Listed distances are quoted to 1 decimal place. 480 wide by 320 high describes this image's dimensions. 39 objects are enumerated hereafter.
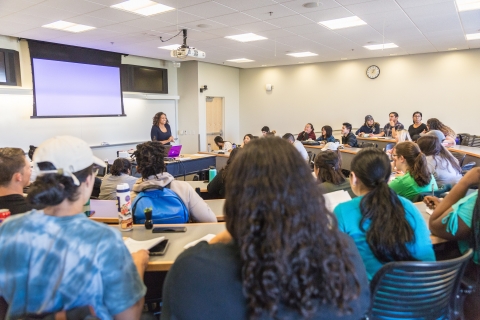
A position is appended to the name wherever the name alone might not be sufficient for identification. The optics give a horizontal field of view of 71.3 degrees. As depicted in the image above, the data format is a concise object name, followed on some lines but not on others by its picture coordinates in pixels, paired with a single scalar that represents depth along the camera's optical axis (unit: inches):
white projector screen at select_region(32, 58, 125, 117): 253.6
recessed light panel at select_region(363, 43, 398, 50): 280.1
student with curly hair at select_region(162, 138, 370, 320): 31.6
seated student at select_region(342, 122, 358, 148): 274.7
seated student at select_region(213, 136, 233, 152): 263.4
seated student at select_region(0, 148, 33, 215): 72.6
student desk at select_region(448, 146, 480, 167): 186.9
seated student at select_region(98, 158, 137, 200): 124.3
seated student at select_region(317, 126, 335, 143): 301.9
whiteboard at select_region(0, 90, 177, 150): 242.5
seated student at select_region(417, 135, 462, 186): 126.9
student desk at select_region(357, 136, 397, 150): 270.5
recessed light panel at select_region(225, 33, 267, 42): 241.0
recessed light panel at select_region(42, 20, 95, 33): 207.8
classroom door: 397.0
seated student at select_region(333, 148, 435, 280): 56.1
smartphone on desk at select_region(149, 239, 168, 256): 63.4
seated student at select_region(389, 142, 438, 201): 100.1
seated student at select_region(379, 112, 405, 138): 306.0
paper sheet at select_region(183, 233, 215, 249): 67.9
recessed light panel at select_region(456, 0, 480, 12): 172.2
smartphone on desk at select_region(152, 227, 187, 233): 76.0
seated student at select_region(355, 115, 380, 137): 324.8
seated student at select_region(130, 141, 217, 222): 86.6
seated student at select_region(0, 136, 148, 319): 42.3
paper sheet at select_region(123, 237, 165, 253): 64.7
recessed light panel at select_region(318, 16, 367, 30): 201.8
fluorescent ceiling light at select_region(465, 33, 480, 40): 241.9
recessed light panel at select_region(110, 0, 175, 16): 169.5
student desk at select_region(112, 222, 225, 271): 60.2
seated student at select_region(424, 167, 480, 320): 61.6
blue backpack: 83.4
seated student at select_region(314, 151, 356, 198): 102.7
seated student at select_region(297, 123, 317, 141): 330.0
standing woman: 250.0
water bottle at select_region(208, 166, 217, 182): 146.9
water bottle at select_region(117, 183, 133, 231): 75.7
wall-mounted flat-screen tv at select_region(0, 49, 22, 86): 234.7
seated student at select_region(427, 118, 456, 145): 215.3
